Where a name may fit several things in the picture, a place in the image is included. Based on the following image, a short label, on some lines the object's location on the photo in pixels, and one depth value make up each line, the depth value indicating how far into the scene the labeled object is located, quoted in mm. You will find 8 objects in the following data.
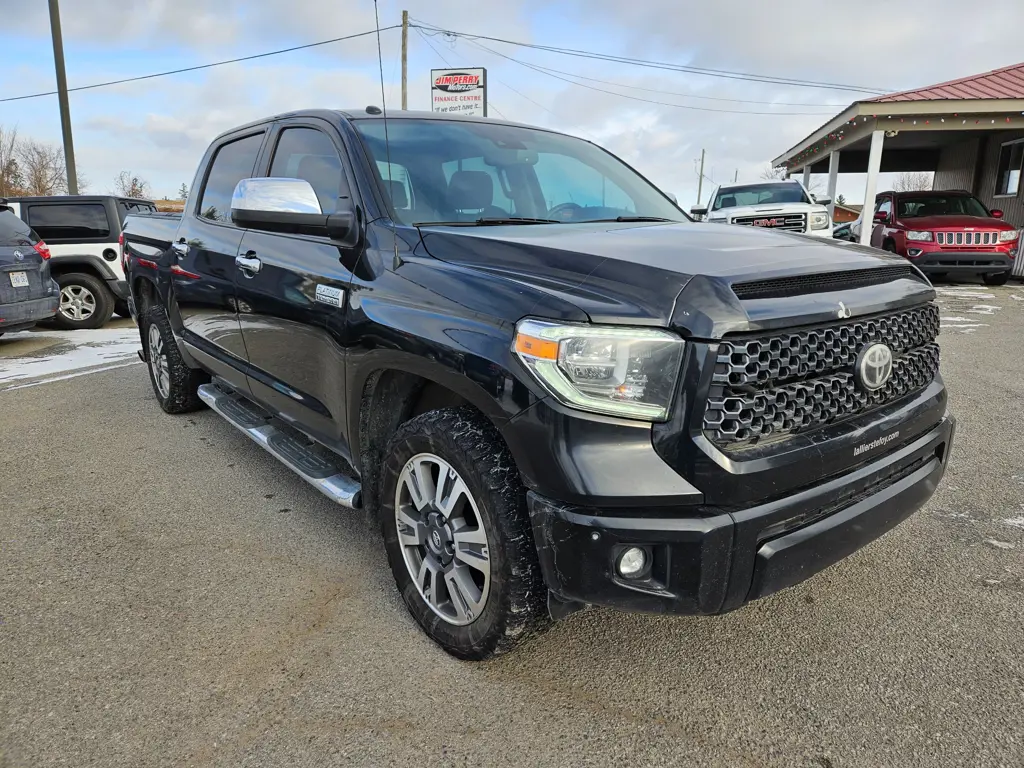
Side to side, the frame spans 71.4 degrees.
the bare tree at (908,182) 54738
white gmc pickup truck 11367
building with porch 14203
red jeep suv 12516
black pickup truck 1843
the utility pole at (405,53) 24484
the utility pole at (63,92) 16047
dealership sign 24766
